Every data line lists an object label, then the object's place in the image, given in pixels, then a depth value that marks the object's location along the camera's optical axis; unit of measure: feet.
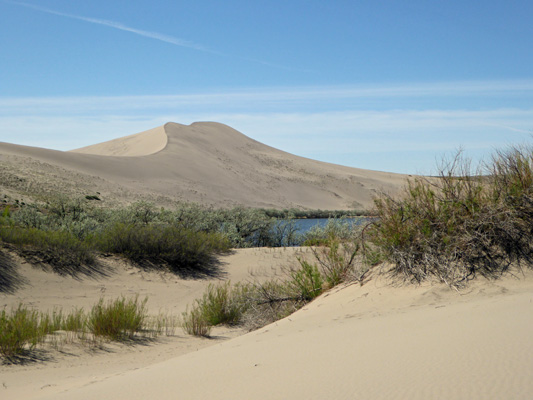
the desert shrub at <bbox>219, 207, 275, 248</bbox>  58.03
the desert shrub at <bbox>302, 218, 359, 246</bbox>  44.50
